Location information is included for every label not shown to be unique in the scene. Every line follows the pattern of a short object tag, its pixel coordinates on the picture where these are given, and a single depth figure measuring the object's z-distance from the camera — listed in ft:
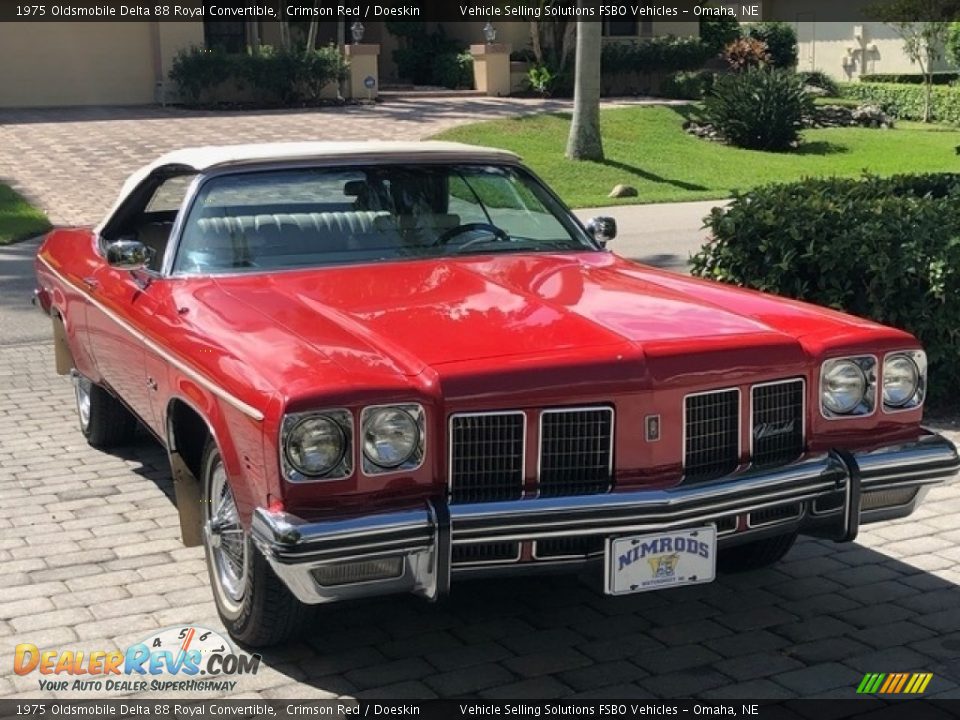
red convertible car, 13.43
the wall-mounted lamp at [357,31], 99.71
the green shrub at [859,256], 25.20
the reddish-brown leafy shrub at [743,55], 112.78
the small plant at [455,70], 108.68
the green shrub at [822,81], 112.68
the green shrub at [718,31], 115.24
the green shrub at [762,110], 85.40
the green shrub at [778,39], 122.72
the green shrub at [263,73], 96.58
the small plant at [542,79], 103.30
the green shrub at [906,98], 103.24
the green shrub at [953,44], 99.66
